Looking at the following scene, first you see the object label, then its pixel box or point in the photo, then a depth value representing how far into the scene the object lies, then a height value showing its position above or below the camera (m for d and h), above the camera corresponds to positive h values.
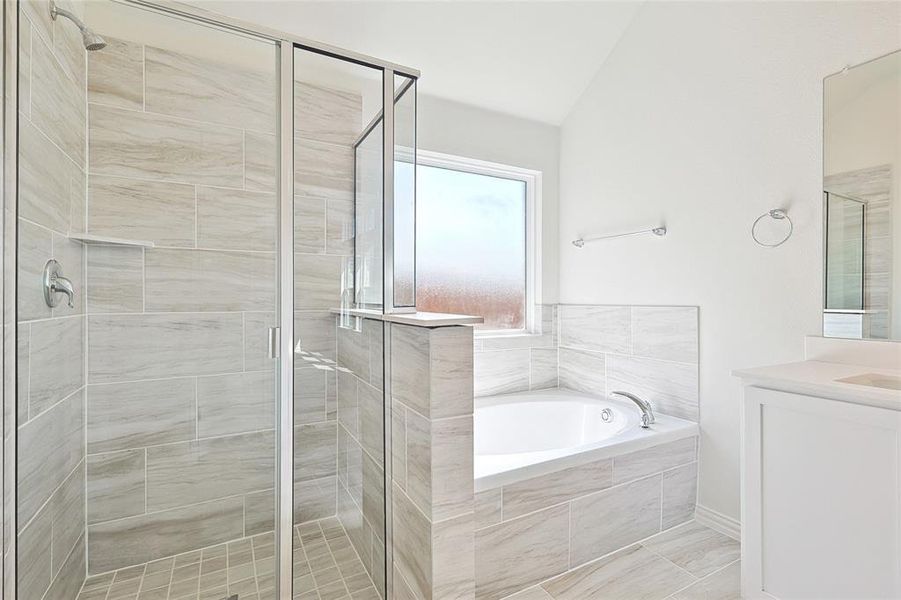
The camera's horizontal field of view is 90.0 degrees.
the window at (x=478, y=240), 2.73 +0.39
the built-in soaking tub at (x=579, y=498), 1.63 -0.81
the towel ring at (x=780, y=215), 1.91 +0.37
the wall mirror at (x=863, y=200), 1.64 +0.39
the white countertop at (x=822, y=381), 1.24 -0.25
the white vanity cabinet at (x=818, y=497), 1.23 -0.58
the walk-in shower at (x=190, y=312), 1.32 -0.04
